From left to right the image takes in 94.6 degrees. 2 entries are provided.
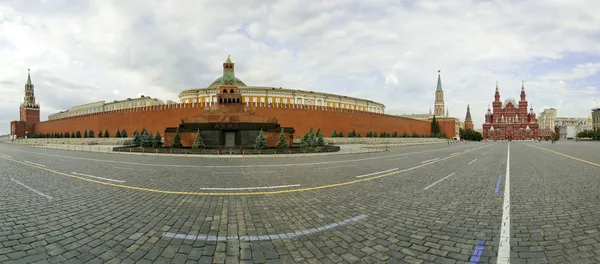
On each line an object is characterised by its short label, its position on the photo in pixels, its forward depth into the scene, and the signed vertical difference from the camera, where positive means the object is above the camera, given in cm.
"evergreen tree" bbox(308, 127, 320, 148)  2977 -69
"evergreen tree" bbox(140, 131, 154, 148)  3021 -50
